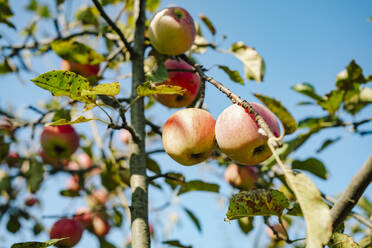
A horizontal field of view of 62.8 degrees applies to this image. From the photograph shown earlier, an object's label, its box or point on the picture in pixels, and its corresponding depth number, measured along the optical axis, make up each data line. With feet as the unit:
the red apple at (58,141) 6.21
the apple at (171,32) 3.99
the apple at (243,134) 2.60
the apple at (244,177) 6.04
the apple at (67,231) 5.41
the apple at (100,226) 8.26
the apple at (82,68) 5.99
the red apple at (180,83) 4.29
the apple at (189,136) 2.98
